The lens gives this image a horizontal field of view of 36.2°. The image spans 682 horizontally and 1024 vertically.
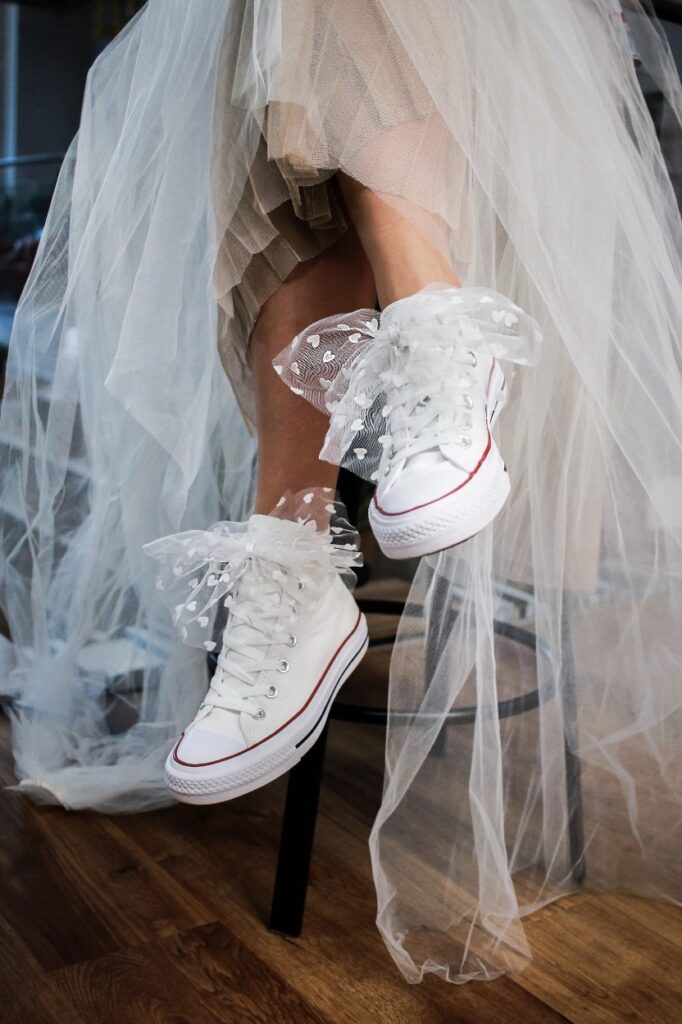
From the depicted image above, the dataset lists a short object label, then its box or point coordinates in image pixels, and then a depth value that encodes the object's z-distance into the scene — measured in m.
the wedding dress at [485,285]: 0.77
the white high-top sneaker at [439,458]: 0.64
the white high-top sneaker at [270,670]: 0.78
